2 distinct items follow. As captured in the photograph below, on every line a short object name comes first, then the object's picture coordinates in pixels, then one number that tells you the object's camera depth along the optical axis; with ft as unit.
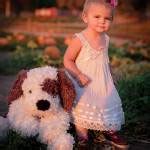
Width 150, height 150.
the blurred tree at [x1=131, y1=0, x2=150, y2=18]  72.57
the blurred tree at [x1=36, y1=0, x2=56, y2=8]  90.12
